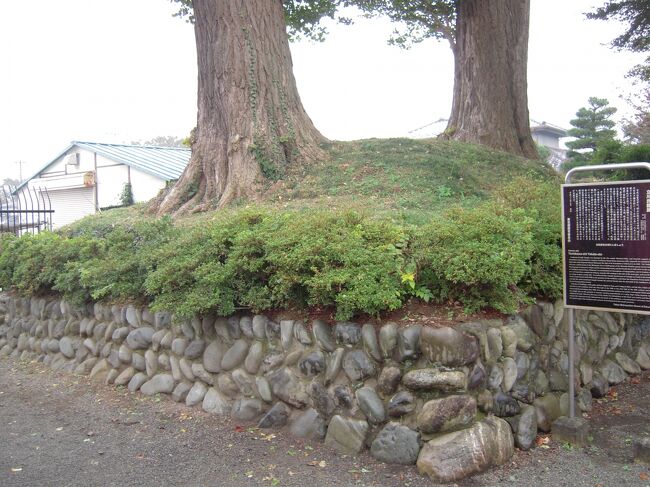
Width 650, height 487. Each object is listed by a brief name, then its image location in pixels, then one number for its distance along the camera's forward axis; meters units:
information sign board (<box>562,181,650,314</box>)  4.12
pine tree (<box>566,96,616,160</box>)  28.93
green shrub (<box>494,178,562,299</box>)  5.02
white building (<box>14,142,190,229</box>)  24.95
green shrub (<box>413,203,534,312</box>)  4.44
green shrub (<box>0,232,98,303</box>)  7.10
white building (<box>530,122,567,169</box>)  43.31
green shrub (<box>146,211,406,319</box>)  4.59
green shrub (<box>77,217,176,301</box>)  6.38
